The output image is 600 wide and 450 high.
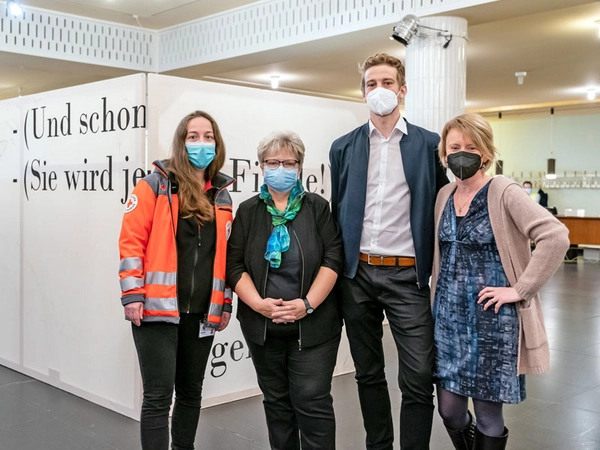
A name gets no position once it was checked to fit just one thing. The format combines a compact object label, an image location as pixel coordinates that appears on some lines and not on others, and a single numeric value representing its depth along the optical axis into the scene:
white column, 5.90
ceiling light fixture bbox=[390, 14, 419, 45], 5.68
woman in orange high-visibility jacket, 2.44
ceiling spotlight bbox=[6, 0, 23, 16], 6.14
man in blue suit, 2.46
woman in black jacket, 2.40
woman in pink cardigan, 2.19
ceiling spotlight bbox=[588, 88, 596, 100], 12.30
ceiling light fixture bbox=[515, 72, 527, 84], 10.43
